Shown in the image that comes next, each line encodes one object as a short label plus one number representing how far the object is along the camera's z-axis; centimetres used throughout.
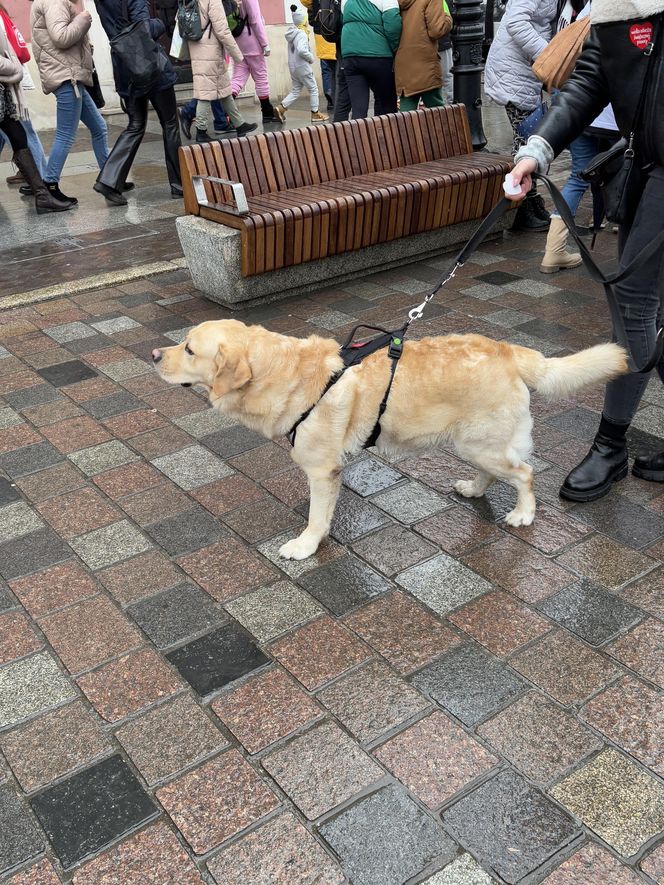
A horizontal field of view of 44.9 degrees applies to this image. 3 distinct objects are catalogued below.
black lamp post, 828
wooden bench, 620
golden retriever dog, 331
